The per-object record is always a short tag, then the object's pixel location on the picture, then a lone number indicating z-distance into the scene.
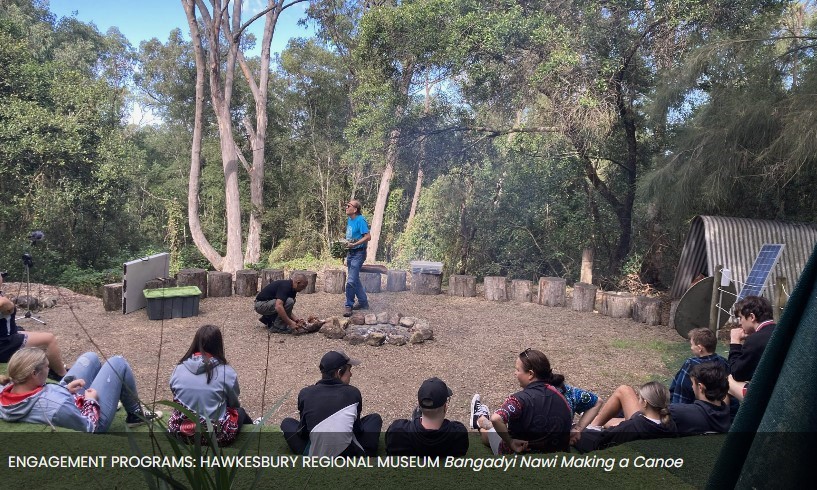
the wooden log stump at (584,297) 9.48
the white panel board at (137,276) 8.29
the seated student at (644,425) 3.00
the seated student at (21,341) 4.27
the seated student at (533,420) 3.02
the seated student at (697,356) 3.68
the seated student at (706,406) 3.11
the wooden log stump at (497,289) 10.17
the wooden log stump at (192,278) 9.35
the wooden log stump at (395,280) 10.54
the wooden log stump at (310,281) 10.11
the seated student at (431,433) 2.84
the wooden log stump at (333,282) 10.29
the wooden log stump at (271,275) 10.13
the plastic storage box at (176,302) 7.96
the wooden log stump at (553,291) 9.79
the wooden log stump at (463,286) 10.45
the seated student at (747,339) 3.63
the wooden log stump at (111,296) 8.44
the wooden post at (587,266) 12.59
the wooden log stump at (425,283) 10.42
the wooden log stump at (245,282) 9.88
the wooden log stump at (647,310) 8.69
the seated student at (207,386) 3.34
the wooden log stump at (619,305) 9.03
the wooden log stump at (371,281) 10.34
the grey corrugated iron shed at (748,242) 7.72
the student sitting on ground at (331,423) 2.95
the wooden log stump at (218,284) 9.69
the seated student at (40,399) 3.01
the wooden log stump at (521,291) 10.09
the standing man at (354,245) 8.15
